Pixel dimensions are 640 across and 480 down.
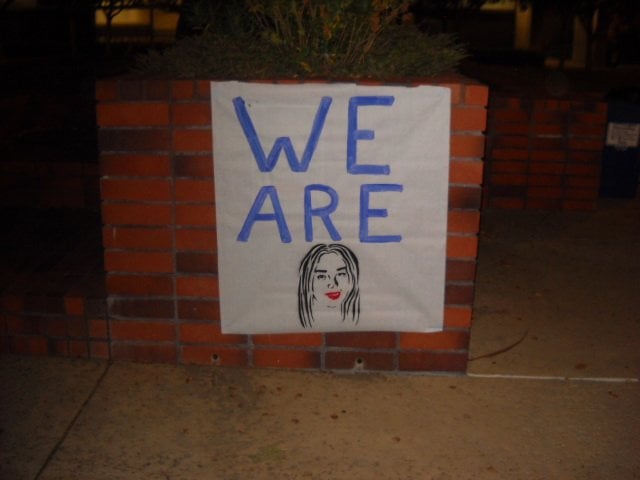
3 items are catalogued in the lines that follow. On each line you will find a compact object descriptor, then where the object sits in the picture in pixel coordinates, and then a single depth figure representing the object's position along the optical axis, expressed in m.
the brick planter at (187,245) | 3.28
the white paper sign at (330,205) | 3.22
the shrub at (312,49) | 3.32
